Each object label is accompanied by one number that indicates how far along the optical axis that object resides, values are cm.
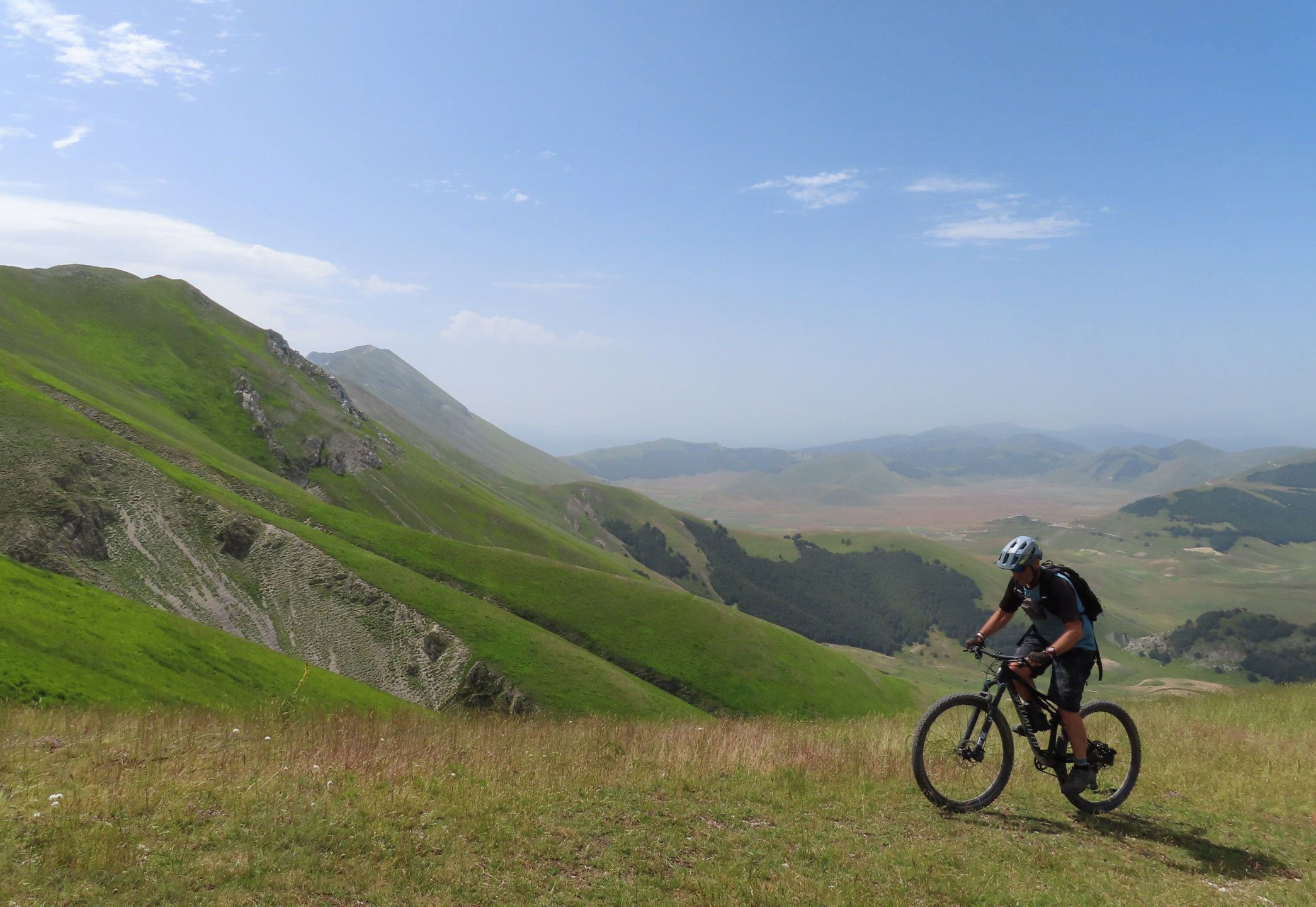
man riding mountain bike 990
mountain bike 1032
